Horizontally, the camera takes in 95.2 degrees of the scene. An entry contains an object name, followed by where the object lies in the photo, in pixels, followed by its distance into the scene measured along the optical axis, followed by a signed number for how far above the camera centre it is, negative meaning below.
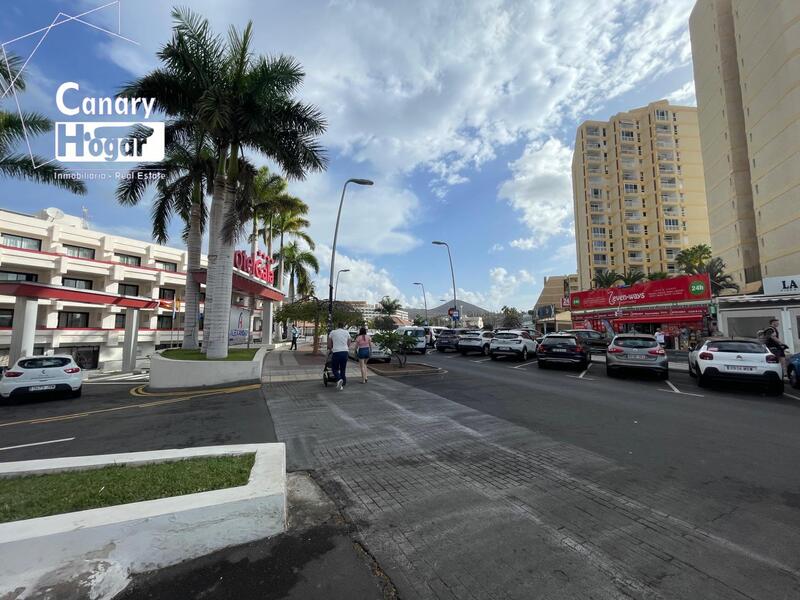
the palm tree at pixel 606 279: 55.97 +7.99
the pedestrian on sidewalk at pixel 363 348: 11.05 -0.51
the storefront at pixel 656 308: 25.08 +1.77
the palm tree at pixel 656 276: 51.53 +7.89
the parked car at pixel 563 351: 14.66 -0.82
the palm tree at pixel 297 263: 37.81 +7.20
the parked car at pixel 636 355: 11.90 -0.81
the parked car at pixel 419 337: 21.31 -0.37
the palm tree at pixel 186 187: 15.36 +6.45
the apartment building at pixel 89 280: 27.59 +4.67
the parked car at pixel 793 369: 10.73 -1.18
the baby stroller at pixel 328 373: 10.47 -1.21
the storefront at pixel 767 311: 19.09 +1.11
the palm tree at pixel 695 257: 47.56 +9.64
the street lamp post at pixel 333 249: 16.12 +4.03
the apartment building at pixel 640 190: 65.12 +26.23
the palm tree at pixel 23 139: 13.48 +7.23
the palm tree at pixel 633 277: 53.19 +7.76
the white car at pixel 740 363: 9.39 -0.88
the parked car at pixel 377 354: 16.92 -1.04
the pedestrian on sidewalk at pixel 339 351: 10.04 -0.54
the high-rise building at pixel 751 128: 31.44 +20.74
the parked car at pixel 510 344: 18.20 -0.69
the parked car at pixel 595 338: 22.18 -0.46
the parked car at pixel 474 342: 21.47 -0.65
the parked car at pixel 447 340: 25.11 -0.62
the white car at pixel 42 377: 10.24 -1.28
